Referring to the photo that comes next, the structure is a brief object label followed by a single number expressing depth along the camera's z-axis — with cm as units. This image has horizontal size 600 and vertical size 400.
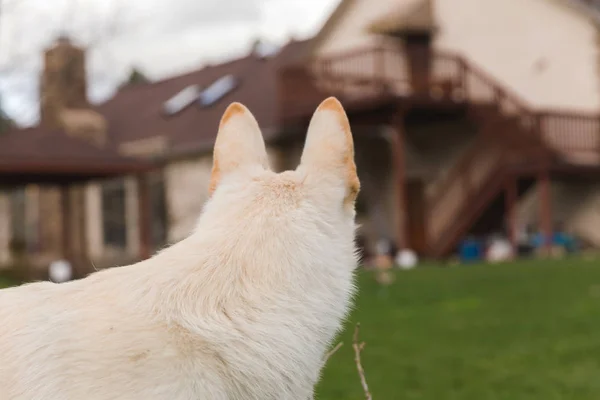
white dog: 168
